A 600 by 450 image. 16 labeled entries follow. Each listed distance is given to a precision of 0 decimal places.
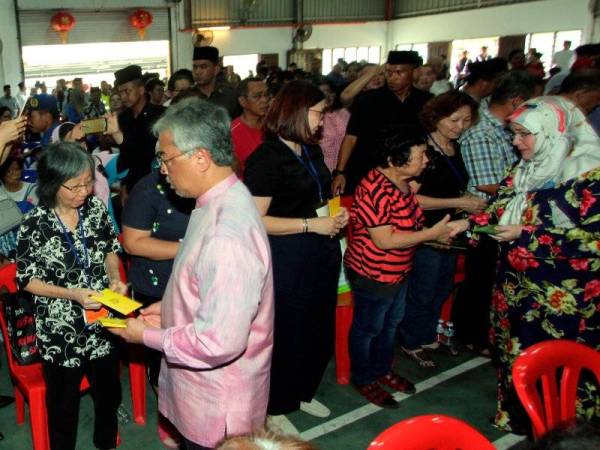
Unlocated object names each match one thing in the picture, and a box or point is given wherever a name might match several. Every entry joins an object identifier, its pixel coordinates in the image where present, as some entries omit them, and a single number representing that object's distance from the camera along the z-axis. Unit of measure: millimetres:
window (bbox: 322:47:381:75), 18453
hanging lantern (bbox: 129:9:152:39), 13891
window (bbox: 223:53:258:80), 16562
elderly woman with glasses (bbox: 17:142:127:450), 2277
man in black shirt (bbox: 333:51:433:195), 4113
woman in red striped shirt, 2762
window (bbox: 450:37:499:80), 15898
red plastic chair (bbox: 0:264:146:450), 2535
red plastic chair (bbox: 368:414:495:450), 1451
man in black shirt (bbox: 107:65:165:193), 3721
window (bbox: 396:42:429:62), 18172
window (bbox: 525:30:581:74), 13711
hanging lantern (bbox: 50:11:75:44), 12883
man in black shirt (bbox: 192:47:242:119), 4789
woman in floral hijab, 2340
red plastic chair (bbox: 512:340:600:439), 1786
